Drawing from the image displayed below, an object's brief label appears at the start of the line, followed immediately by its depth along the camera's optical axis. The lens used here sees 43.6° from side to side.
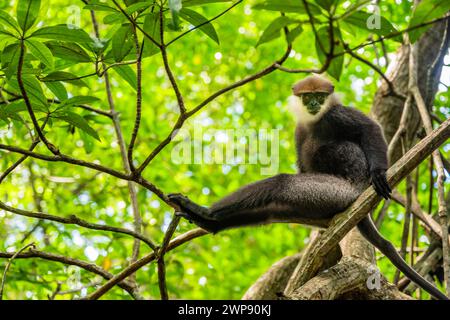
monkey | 3.74
